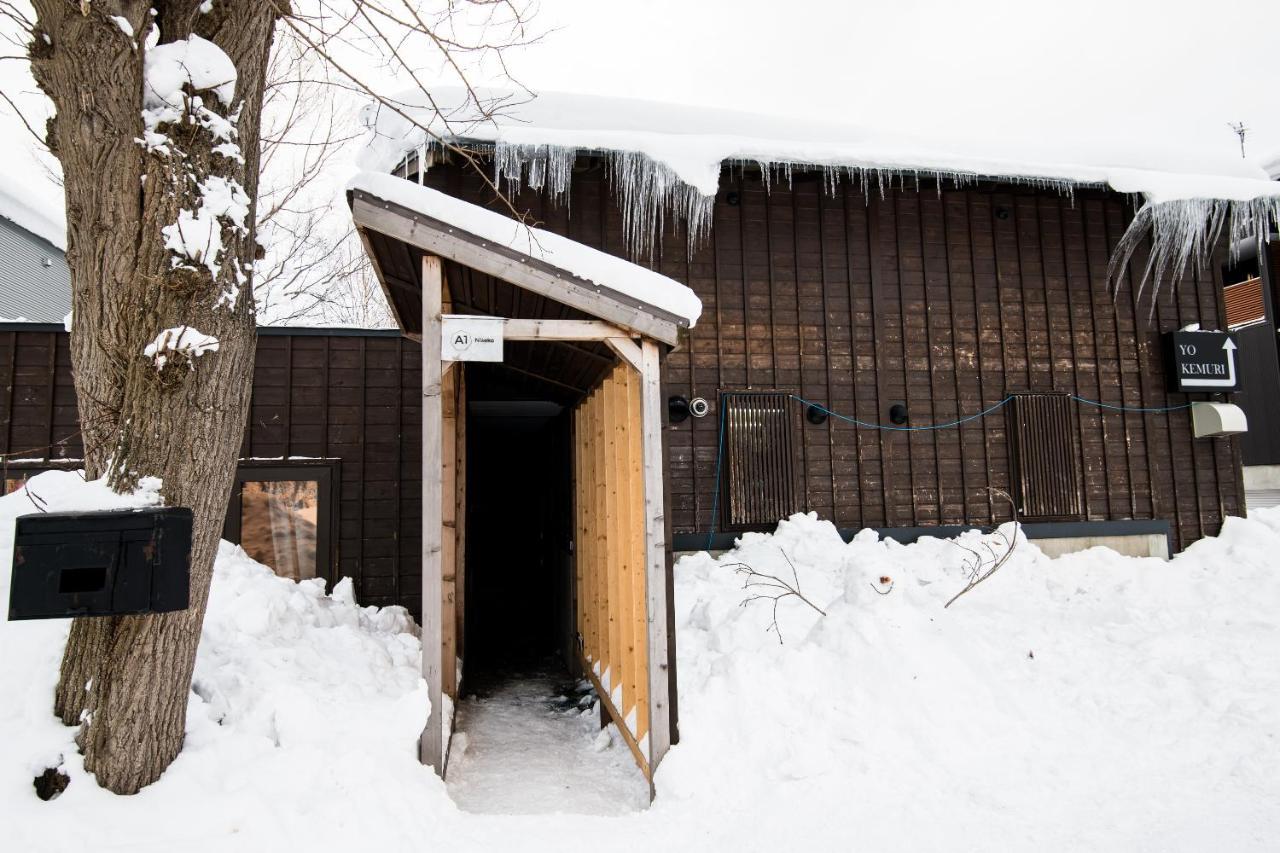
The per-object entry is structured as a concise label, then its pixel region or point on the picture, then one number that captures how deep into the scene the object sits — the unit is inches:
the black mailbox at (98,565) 99.3
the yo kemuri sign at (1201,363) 329.1
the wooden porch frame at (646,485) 149.1
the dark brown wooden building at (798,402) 256.2
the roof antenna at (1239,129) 759.7
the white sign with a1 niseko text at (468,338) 153.7
